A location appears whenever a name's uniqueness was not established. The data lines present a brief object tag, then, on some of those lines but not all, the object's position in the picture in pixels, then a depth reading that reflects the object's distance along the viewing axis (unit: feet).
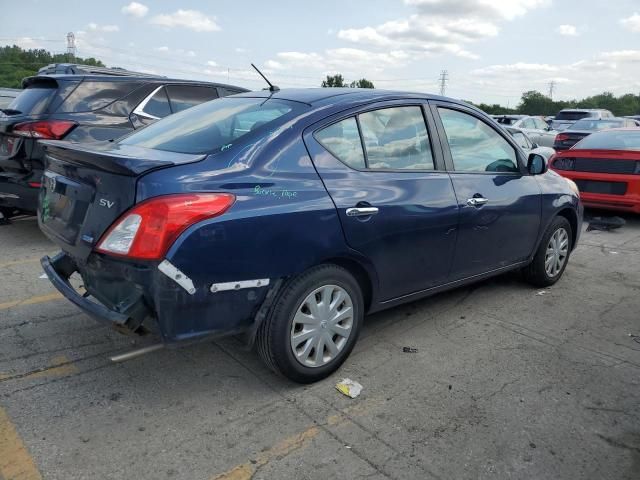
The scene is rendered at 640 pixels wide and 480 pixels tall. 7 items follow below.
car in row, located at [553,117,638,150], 46.51
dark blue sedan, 8.50
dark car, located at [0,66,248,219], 18.17
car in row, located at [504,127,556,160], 42.17
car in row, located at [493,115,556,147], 61.16
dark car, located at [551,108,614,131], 72.13
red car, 25.36
